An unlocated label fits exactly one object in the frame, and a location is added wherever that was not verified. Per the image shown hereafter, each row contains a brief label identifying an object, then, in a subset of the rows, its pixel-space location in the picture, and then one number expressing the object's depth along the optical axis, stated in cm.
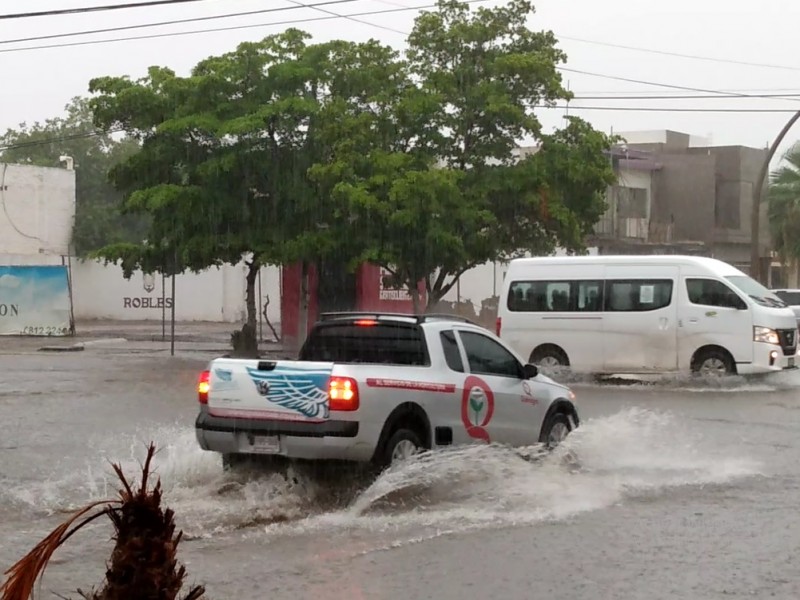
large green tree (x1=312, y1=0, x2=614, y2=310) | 2648
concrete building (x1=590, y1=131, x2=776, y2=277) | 4766
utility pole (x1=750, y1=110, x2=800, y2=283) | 2991
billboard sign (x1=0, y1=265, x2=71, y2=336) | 3516
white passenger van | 2112
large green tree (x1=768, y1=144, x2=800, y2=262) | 4419
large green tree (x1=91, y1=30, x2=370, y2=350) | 2767
